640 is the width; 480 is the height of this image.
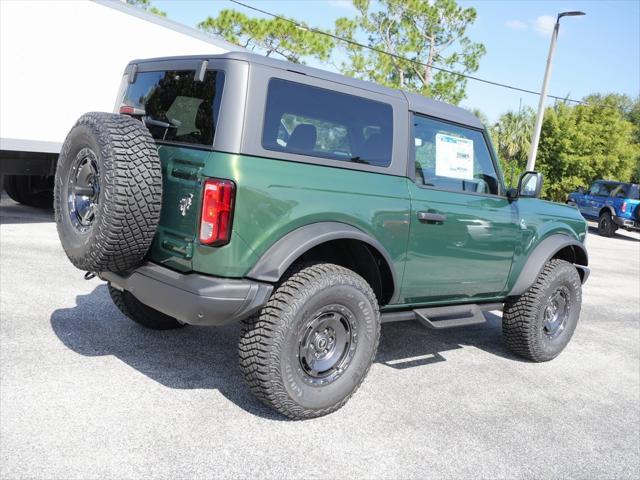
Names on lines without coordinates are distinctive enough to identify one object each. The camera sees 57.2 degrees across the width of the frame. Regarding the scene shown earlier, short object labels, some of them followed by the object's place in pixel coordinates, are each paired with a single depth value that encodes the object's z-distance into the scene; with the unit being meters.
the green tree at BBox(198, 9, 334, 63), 31.05
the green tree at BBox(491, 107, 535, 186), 31.06
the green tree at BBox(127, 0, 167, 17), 35.03
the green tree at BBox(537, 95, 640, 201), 26.56
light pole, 19.06
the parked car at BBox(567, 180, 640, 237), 18.33
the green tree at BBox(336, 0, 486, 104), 34.09
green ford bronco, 3.09
